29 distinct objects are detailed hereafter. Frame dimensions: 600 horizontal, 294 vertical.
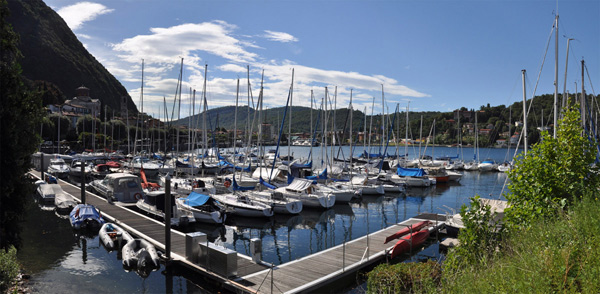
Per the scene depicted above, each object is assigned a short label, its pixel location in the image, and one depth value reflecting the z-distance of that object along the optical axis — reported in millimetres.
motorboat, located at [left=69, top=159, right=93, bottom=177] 46500
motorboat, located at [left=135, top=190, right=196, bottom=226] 22625
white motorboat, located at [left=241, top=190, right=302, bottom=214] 27359
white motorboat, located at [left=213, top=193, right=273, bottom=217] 25922
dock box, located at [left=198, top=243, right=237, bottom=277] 13359
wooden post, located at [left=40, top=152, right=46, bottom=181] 38750
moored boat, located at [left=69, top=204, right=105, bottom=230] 21394
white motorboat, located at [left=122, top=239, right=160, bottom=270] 15750
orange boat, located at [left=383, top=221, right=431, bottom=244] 17875
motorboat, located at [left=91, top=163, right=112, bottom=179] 47409
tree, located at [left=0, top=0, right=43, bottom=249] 9031
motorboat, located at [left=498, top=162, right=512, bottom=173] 64875
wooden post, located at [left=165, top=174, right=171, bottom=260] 15594
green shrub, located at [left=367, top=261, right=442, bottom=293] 10508
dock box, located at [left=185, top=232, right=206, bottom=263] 14961
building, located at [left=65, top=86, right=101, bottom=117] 110769
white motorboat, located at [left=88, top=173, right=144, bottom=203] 28109
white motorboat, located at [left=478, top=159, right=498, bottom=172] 68562
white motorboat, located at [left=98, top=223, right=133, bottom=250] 18469
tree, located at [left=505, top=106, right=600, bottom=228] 8055
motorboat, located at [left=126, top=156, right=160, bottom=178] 48766
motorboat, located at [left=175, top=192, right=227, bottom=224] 23891
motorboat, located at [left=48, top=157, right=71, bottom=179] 46094
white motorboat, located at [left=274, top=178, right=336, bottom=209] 29641
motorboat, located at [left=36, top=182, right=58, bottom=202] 29750
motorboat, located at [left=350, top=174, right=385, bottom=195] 37938
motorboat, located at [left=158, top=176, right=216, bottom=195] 29675
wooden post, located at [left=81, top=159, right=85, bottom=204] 25991
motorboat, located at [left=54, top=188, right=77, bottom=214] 26378
